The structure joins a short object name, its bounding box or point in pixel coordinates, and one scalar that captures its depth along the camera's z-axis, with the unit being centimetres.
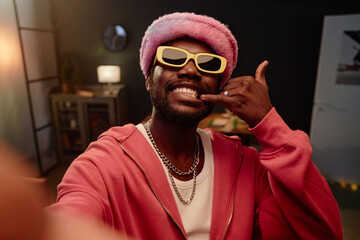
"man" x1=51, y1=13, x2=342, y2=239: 82
